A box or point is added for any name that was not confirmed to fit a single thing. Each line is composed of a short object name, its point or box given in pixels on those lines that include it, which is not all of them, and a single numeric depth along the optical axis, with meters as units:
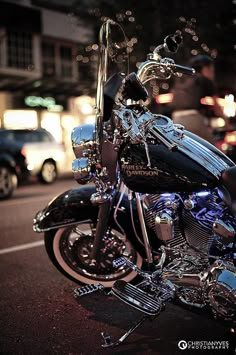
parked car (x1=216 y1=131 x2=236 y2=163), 6.81
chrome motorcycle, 2.58
